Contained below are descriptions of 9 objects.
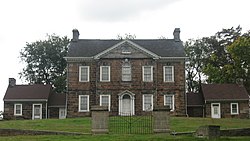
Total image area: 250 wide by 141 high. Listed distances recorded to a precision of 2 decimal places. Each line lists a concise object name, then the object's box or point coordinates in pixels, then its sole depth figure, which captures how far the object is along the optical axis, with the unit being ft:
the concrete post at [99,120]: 75.46
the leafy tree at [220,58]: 174.91
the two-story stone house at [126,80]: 147.95
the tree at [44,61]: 216.74
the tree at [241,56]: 161.38
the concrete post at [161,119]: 76.69
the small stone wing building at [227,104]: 154.71
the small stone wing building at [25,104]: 156.35
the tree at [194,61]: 207.21
